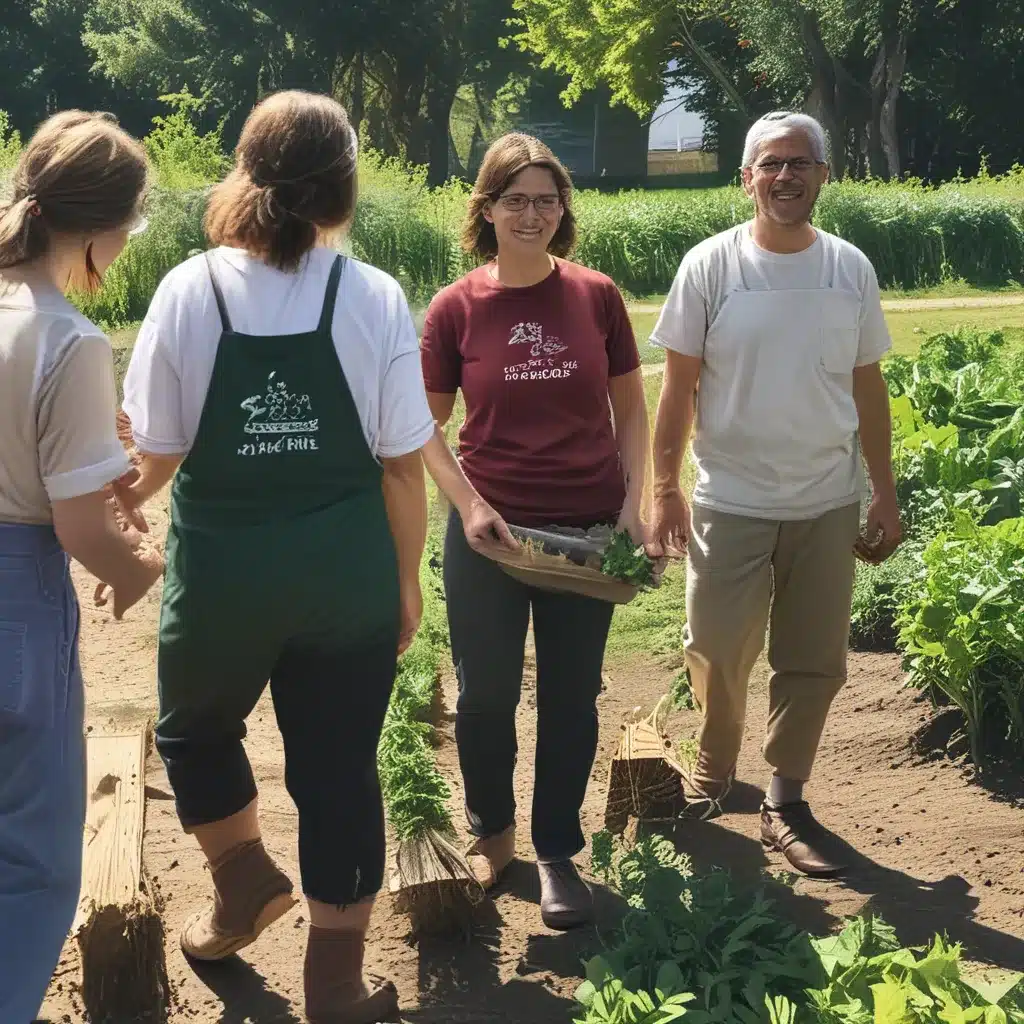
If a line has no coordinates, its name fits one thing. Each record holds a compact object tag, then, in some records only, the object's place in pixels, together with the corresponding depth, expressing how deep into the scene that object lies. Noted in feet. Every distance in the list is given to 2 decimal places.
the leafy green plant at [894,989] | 7.94
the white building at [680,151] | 193.92
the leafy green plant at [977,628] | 13.69
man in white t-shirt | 12.20
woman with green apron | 8.55
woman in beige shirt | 7.48
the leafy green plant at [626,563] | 11.03
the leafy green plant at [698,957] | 8.52
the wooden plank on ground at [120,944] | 9.74
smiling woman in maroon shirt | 11.27
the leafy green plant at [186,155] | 64.18
